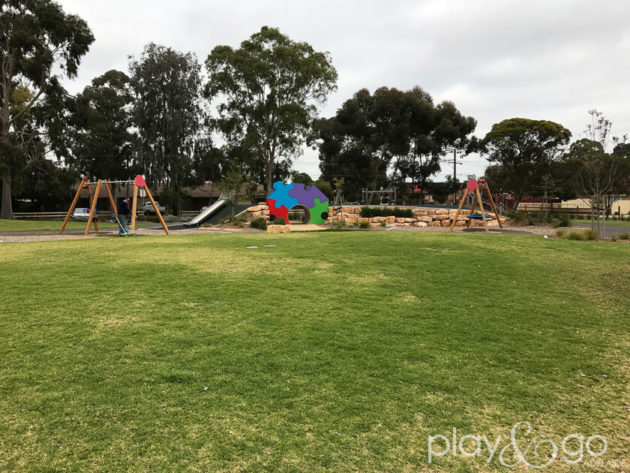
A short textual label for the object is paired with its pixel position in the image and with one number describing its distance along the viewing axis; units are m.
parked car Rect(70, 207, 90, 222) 36.72
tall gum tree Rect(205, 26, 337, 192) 40.53
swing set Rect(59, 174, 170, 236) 18.11
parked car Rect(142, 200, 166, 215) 46.10
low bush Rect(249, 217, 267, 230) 24.58
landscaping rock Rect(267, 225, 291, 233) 20.78
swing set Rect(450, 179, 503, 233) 20.99
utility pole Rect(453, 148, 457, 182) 49.05
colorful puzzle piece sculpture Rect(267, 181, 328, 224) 25.42
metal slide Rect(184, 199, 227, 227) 28.27
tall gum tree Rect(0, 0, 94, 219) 31.06
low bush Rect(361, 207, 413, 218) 28.89
